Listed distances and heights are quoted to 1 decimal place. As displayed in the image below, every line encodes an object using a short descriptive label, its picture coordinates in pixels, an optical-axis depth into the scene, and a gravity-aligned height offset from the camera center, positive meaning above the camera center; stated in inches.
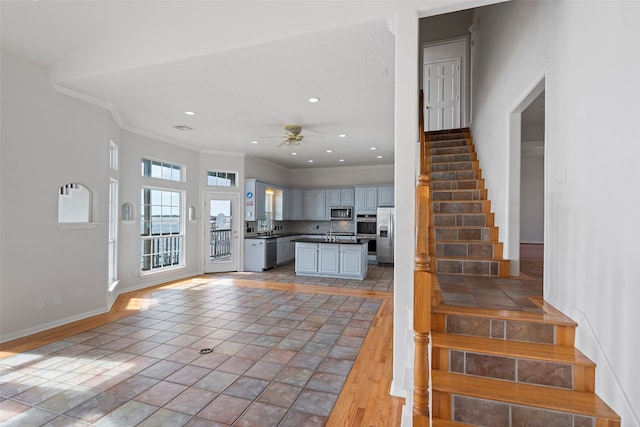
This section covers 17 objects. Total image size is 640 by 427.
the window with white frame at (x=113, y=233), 204.7 -13.0
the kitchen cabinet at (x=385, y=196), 350.3 +23.7
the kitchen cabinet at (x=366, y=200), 355.3 +19.3
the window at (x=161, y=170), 238.4 +36.9
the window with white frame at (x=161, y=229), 240.5 -12.0
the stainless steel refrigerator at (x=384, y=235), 333.1 -20.4
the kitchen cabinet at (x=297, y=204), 387.2 +15.1
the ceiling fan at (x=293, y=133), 214.1 +59.0
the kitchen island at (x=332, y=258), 268.2 -38.0
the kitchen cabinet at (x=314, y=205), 386.3 +14.0
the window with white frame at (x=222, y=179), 299.1 +36.2
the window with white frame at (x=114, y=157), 201.0 +38.7
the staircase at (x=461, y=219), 137.3 -1.0
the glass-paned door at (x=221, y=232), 292.4 -16.7
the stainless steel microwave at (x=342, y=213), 374.0 +3.9
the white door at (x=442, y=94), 253.4 +103.1
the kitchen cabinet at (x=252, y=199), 308.3 +16.6
